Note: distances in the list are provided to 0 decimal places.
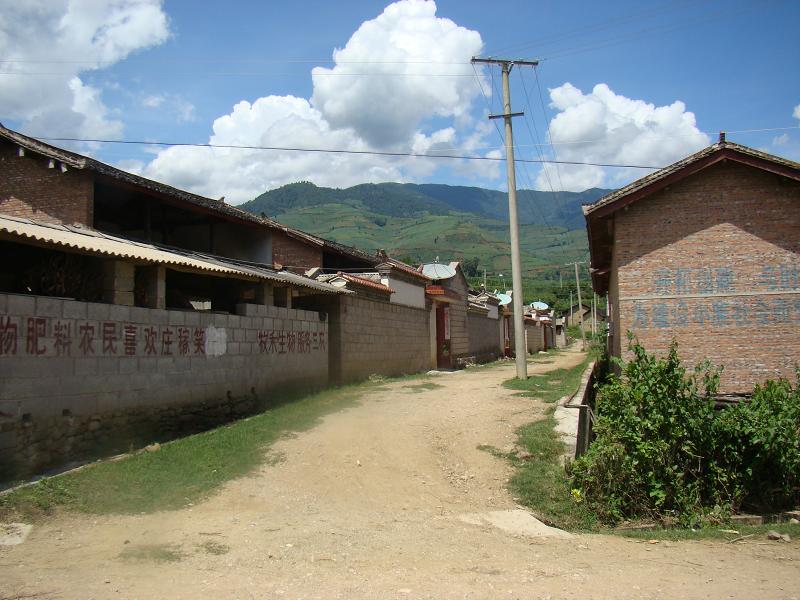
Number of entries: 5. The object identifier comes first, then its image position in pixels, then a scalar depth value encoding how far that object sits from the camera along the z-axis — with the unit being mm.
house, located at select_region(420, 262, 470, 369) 25141
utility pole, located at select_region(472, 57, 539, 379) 17312
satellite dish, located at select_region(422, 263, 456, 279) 27125
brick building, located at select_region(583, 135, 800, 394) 12609
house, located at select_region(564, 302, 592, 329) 74188
